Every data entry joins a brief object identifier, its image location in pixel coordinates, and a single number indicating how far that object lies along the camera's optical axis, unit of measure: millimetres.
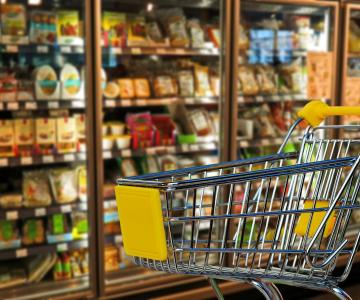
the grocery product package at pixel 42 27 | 2973
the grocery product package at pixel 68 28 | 3010
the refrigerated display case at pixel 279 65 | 3768
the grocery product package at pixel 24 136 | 3008
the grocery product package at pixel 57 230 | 3090
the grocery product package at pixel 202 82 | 3605
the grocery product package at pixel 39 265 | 3076
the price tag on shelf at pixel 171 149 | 3311
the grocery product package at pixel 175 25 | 3443
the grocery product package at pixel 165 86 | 3436
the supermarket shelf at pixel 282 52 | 3838
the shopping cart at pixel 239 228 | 1200
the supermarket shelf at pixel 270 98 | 3620
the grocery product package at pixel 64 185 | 3125
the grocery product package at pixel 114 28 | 3189
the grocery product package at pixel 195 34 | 3520
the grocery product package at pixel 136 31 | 3263
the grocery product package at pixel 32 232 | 3059
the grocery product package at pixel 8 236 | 2975
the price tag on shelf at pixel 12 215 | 2887
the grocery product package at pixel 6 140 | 2937
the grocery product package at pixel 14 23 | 2889
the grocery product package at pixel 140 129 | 3312
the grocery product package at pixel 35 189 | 3037
